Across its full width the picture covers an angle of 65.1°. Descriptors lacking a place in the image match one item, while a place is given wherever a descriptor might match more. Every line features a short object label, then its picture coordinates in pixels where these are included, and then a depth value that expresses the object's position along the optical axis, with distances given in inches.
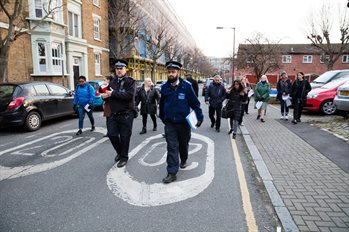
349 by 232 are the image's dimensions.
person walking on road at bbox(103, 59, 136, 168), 203.8
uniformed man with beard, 178.7
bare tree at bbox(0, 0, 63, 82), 441.1
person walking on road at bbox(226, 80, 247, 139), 320.5
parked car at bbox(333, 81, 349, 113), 347.9
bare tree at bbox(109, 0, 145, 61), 948.6
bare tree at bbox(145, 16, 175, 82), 1321.4
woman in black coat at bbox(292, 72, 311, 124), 380.5
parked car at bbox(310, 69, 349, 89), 521.9
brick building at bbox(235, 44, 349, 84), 2033.7
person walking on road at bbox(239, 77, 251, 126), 326.0
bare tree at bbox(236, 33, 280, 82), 1259.8
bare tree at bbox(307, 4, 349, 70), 1085.1
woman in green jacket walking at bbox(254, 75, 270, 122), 420.5
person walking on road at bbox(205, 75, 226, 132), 349.7
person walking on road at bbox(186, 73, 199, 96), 496.1
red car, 458.6
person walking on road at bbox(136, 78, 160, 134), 341.7
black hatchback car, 327.6
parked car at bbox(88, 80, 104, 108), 543.7
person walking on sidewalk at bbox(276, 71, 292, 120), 411.5
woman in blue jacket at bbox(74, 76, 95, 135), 319.9
